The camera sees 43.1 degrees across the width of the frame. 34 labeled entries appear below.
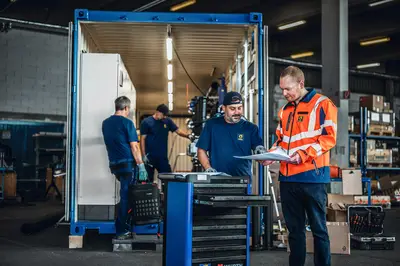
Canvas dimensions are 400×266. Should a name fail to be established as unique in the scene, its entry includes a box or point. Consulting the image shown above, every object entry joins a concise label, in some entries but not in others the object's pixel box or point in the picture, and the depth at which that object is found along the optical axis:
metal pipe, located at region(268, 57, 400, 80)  21.33
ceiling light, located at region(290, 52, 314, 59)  22.56
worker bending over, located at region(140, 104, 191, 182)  8.95
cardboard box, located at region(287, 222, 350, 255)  6.11
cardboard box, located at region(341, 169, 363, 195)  8.82
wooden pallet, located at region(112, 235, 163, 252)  6.25
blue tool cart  3.62
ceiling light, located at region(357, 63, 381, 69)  24.54
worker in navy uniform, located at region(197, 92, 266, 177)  5.02
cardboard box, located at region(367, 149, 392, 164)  13.79
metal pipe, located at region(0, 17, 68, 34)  15.28
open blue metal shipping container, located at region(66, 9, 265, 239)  6.34
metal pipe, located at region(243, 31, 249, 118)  7.30
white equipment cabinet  6.56
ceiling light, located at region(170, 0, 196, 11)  15.95
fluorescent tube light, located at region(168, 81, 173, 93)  12.66
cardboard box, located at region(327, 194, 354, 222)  7.73
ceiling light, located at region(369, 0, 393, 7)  15.52
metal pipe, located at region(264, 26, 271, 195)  6.34
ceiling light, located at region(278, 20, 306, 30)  18.64
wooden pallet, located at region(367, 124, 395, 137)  13.74
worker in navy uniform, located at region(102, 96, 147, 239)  6.31
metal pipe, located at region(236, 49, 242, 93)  8.38
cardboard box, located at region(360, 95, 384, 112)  13.72
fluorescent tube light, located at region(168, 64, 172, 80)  10.52
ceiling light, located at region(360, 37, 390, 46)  20.32
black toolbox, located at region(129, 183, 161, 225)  6.34
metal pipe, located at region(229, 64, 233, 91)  9.66
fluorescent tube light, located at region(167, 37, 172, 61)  7.92
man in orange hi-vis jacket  3.79
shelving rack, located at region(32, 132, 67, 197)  14.80
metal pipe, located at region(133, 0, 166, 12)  15.52
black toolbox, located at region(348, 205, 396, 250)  6.58
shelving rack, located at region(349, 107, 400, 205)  13.05
